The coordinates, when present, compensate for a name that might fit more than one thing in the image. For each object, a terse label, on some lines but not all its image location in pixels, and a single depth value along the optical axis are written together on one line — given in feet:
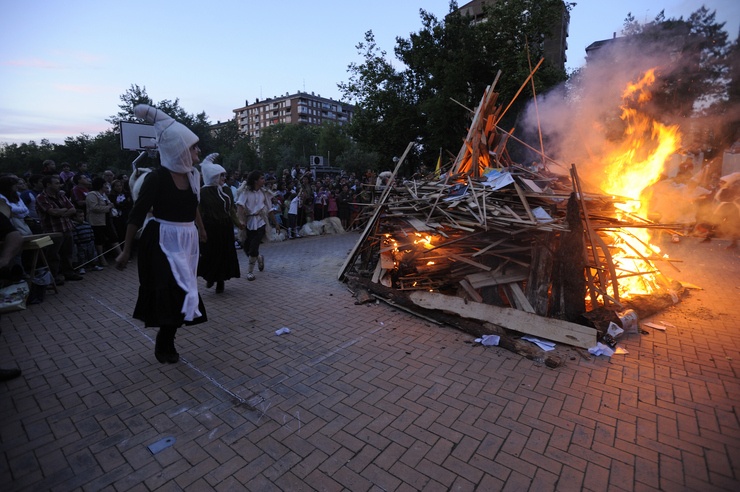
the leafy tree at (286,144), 209.26
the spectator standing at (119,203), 30.25
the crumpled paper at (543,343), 13.88
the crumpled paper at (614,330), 14.39
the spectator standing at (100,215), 26.03
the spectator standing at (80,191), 26.40
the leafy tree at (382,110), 71.67
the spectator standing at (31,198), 22.91
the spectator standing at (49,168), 24.76
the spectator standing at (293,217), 42.65
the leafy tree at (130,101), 107.45
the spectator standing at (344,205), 50.75
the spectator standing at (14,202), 17.70
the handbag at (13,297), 14.89
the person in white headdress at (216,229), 19.57
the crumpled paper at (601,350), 13.42
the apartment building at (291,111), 393.52
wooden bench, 17.52
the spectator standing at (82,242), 25.63
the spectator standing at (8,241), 9.73
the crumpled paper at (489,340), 14.33
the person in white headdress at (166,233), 11.55
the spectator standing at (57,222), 22.09
